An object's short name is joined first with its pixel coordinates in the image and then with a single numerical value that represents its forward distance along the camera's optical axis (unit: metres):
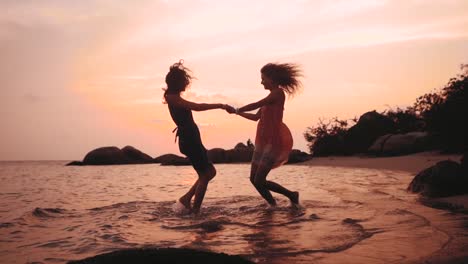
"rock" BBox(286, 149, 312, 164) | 27.38
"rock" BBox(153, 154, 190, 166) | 33.00
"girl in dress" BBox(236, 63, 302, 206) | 7.07
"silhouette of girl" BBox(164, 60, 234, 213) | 6.77
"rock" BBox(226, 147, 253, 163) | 32.97
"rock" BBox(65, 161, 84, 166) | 40.25
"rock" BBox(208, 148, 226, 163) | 33.34
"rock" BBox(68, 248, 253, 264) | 2.52
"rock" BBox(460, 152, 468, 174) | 7.52
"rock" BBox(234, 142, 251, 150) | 35.16
